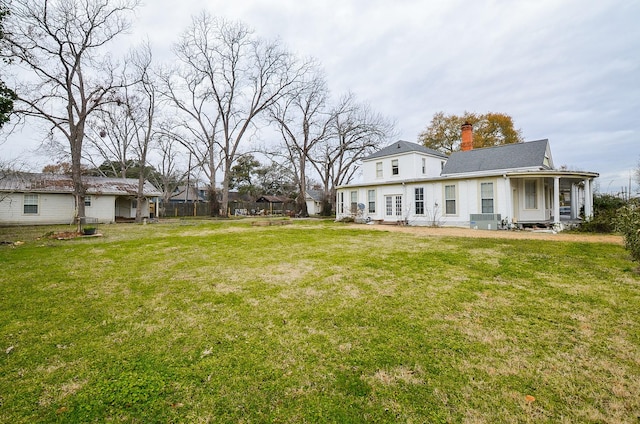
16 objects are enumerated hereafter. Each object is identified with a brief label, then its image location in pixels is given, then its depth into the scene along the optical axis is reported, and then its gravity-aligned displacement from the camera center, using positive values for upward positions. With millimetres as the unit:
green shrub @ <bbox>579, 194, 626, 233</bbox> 11828 -522
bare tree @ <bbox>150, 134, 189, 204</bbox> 36156 +5806
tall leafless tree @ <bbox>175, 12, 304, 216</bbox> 24453 +13847
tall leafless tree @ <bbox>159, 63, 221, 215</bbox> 25562 +8883
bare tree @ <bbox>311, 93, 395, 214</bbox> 29922 +8823
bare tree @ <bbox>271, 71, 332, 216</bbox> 28688 +9714
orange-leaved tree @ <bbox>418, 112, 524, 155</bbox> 33250 +9824
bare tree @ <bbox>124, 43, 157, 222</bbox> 19922 +9736
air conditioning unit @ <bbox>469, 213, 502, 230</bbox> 13578 -613
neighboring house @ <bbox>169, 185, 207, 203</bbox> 46844 +3081
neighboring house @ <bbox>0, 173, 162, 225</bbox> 17016 +1086
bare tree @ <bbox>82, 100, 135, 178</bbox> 28203 +7899
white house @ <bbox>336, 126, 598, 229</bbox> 13648 +1119
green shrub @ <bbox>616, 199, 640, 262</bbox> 5397 -409
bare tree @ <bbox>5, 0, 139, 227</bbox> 14555 +8533
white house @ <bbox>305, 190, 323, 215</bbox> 41000 +1288
